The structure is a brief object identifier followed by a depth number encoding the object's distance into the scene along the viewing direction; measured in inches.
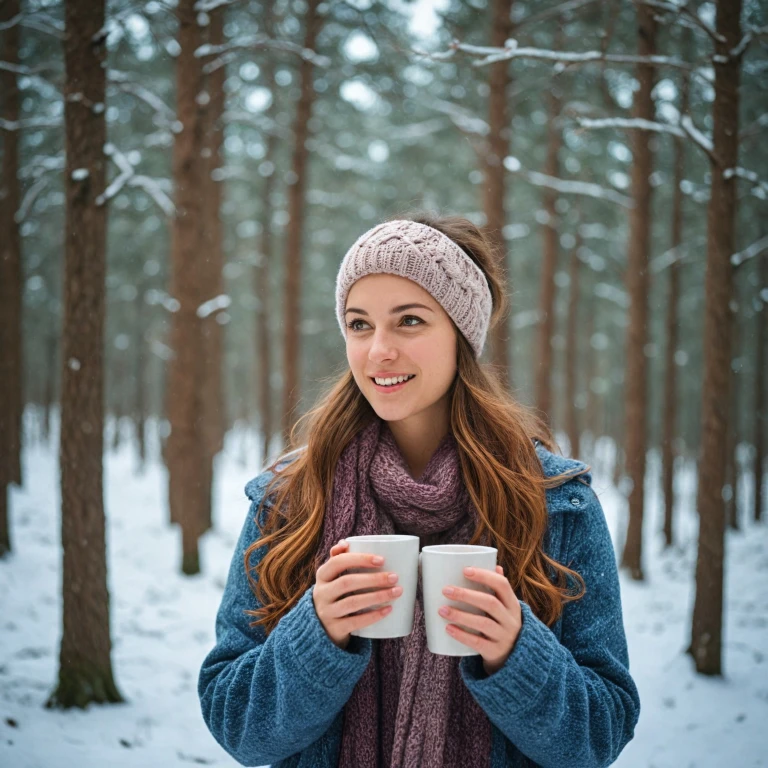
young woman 57.9
